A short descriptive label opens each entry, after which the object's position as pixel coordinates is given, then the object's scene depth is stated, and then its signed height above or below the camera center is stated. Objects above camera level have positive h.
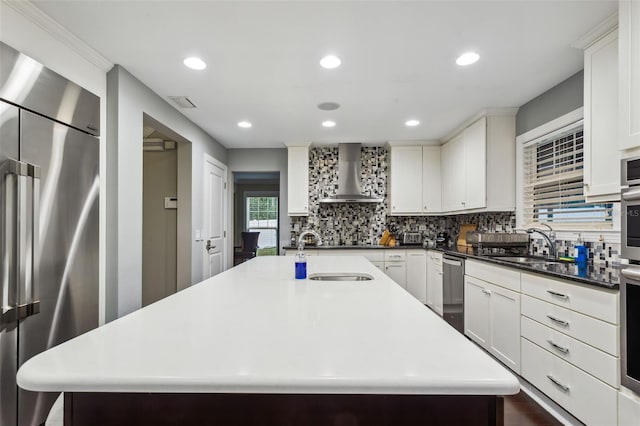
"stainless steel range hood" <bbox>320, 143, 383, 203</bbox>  4.86 +0.68
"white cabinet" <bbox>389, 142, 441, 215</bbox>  4.75 +0.53
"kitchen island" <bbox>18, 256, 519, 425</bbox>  0.65 -0.33
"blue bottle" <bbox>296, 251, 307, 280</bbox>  1.90 -0.30
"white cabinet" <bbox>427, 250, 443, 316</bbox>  4.00 -0.84
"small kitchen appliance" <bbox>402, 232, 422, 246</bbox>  4.86 -0.35
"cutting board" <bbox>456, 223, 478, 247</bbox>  4.24 -0.22
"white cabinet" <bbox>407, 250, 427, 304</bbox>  4.45 -0.79
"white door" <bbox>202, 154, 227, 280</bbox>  4.30 -0.02
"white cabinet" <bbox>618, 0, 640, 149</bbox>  1.60 +0.71
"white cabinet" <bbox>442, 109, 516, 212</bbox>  3.40 +0.57
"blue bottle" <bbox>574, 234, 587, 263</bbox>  2.29 -0.27
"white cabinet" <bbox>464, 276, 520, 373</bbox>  2.42 -0.86
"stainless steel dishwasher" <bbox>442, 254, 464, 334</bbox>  3.32 -0.81
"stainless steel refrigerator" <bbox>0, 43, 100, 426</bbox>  1.62 -0.02
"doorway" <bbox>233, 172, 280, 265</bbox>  8.83 +0.09
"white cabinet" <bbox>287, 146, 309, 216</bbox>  4.88 +0.50
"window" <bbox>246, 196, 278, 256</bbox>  9.04 -0.04
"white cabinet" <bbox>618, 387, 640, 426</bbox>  1.51 -0.90
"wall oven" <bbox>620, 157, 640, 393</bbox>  1.49 -0.30
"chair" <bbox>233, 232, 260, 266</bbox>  7.30 -0.68
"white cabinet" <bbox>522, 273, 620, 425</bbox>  1.64 -0.74
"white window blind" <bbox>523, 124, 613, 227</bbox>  2.53 +0.28
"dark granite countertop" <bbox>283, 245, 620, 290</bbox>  1.70 -0.35
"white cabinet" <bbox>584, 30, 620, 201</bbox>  1.91 +0.58
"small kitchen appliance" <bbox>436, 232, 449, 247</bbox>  4.77 -0.35
